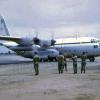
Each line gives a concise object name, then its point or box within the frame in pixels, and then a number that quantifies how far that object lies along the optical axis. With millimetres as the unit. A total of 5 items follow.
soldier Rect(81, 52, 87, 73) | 16152
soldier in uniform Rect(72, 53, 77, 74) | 15854
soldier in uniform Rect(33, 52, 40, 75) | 15506
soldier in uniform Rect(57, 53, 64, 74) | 15988
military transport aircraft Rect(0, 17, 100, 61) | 29877
